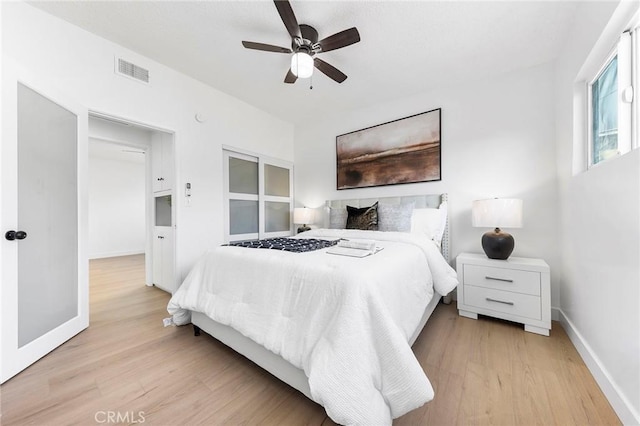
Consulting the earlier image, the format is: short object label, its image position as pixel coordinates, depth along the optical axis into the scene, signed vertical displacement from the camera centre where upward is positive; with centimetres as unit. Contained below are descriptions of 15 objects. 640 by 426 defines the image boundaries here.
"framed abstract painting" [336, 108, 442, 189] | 283 +80
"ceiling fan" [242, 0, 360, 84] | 164 +128
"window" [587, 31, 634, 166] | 132 +68
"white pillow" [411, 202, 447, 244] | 248 -10
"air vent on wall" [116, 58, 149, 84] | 219 +139
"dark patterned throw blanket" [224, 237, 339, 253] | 178 -27
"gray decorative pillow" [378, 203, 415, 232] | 259 -5
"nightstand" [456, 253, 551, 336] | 187 -67
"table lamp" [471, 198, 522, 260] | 202 -7
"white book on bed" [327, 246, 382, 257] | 152 -27
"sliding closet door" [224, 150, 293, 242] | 323 +25
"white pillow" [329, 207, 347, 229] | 310 -7
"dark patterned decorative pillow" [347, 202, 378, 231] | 276 -7
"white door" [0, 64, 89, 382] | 143 -5
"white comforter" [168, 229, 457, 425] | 96 -55
